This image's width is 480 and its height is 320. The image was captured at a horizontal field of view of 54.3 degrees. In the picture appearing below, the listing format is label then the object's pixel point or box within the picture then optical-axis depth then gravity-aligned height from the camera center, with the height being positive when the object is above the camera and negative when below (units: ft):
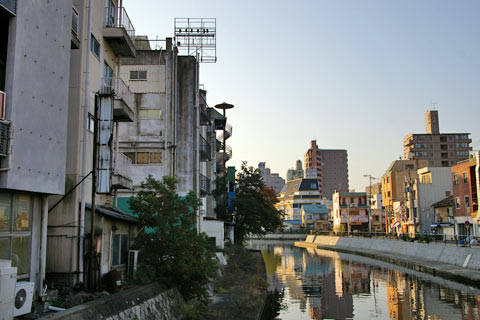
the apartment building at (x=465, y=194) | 195.83 +11.08
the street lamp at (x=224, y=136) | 178.56 +35.19
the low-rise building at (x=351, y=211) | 394.93 +7.53
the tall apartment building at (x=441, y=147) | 440.86 +67.83
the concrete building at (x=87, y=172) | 56.03 +6.19
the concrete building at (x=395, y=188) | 313.73 +23.07
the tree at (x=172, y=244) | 60.59 -2.96
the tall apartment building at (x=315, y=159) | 646.33 +84.35
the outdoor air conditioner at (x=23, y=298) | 35.99 -5.89
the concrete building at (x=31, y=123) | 39.88 +9.11
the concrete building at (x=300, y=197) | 519.19 +26.47
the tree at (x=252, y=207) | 180.96 +5.26
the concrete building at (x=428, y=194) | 267.18 +14.46
